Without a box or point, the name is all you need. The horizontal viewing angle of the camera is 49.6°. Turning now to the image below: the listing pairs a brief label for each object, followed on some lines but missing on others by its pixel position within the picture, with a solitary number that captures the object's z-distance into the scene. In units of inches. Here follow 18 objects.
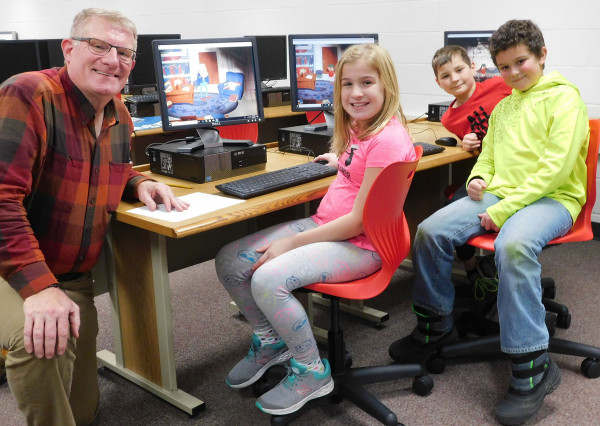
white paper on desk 71.5
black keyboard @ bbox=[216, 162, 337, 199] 78.8
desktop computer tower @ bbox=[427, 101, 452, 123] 134.3
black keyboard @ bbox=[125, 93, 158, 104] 159.3
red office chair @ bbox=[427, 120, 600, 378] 85.0
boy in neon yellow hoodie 77.5
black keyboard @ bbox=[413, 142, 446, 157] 101.1
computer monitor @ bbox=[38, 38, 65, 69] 154.4
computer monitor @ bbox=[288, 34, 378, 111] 111.4
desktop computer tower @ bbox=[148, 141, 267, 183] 86.1
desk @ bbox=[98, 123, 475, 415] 74.8
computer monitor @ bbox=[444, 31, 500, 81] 120.9
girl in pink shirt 71.6
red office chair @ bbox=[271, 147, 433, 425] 68.8
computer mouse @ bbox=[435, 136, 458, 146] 109.6
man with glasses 60.8
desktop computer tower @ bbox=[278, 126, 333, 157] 101.7
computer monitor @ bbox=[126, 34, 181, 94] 173.8
